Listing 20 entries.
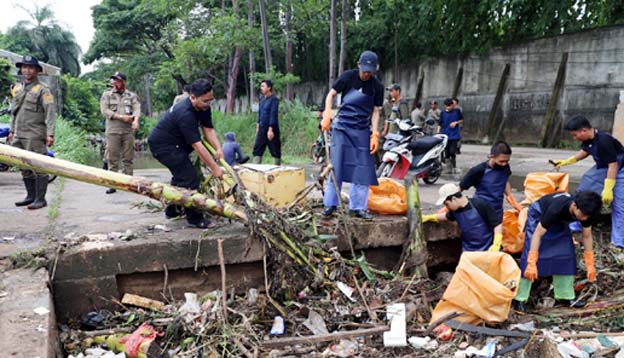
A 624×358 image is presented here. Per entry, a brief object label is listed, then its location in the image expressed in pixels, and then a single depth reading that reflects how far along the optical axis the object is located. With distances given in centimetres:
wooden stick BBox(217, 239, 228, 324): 314
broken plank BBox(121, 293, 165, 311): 331
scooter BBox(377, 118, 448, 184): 574
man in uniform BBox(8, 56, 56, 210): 459
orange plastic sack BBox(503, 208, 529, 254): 437
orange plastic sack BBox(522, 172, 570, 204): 465
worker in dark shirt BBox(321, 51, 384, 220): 408
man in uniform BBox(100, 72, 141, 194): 578
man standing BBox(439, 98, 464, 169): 805
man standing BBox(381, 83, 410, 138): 758
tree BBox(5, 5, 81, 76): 3428
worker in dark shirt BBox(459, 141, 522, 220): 423
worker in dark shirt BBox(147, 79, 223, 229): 365
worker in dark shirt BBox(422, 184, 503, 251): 399
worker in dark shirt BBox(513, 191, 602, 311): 362
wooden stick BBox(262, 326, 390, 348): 314
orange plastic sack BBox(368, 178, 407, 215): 429
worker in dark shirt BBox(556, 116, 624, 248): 423
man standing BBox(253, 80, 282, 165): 707
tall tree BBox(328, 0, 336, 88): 1139
